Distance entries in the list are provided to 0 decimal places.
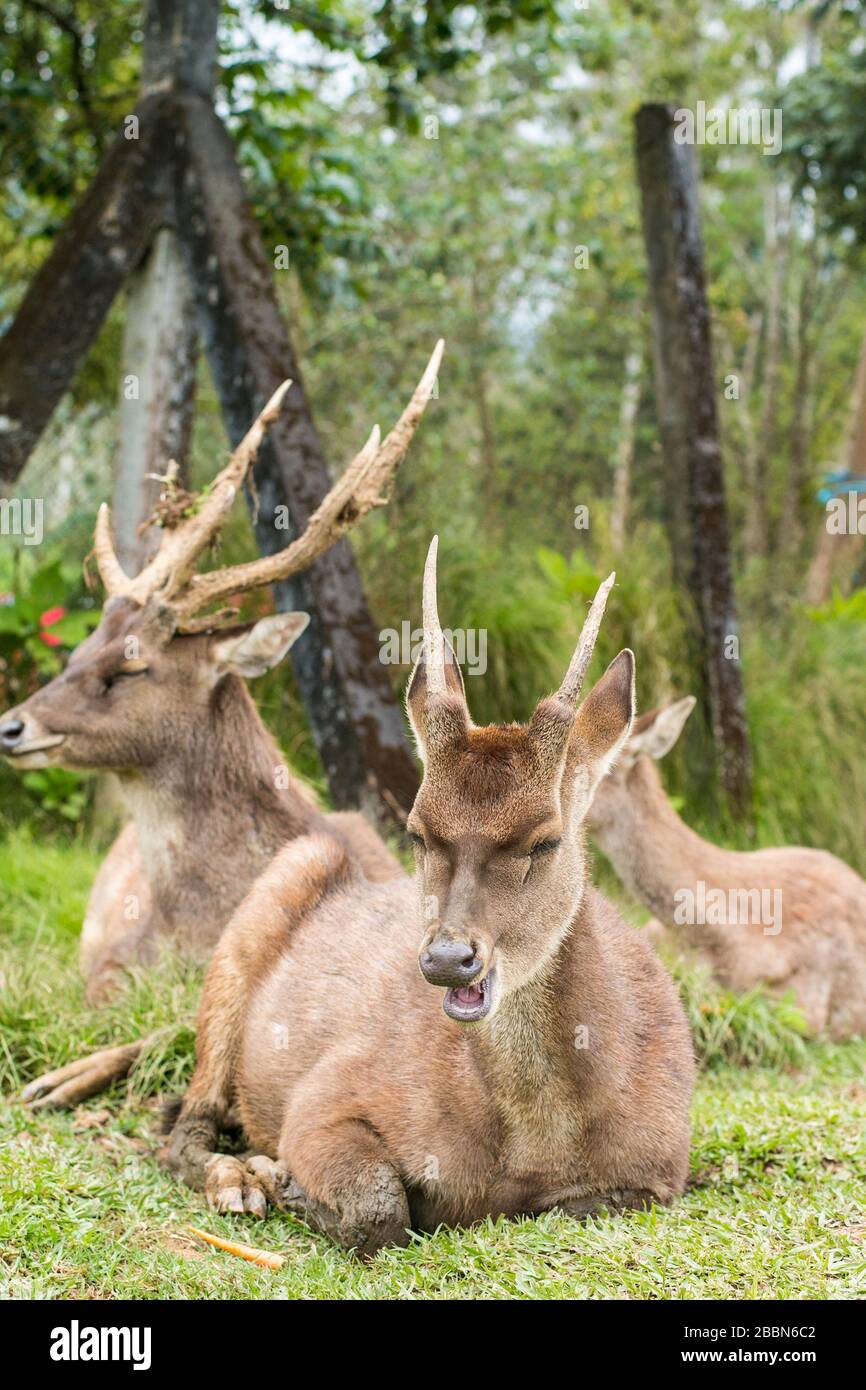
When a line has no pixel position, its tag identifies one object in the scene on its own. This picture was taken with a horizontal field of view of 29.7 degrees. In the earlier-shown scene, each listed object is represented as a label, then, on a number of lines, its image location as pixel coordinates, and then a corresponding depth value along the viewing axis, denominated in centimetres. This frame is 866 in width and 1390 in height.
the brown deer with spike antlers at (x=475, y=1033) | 408
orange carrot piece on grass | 435
